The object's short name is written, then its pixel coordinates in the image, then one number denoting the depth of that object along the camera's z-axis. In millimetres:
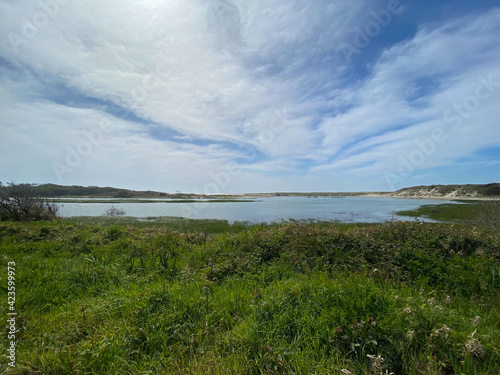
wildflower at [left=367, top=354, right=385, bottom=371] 2250
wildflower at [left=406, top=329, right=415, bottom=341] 2588
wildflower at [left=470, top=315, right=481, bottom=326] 2926
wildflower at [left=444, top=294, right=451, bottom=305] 3745
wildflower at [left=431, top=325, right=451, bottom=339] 2585
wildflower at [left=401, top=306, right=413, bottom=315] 2895
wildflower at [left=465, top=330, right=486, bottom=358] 2367
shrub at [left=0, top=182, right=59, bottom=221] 16578
